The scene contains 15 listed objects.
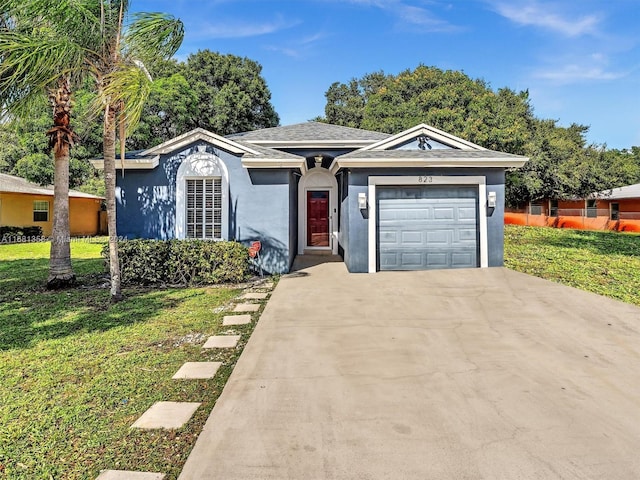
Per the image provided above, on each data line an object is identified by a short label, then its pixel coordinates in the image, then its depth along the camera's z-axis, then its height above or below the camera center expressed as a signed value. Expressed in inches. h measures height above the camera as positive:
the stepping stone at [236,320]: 236.4 -62.4
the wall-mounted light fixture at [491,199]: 411.5 +28.0
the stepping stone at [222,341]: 197.2 -64.0
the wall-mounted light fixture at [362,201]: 407.2 +26.6
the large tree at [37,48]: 255.6 +127.5
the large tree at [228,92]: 1184.2 +442.0
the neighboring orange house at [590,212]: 930.1 +34.1
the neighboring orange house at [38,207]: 843.4 +49.2
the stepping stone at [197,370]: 159.9 -65.3
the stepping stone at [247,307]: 267.7 -61.2
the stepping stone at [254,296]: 305.7 -60.1
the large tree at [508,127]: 1006.4 +291.6
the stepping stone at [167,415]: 122.3 -66.1
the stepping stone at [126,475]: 97.2 -66.7
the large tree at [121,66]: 277.9 +129.2
